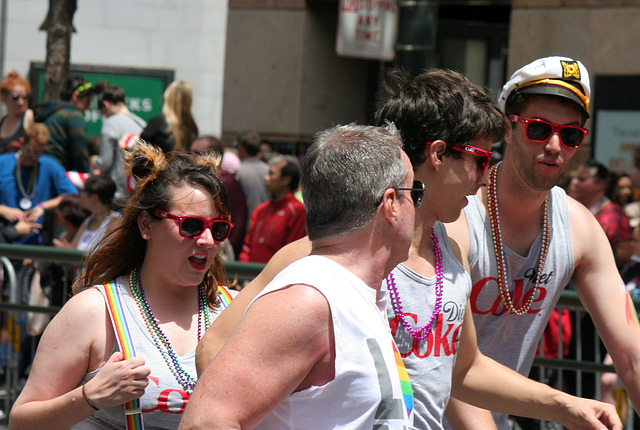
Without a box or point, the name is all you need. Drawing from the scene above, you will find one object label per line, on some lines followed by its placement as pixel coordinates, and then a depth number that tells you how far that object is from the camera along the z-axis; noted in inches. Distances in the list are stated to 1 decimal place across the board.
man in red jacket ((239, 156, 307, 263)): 643.8
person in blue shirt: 642.8
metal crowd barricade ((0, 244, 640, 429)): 404.2
